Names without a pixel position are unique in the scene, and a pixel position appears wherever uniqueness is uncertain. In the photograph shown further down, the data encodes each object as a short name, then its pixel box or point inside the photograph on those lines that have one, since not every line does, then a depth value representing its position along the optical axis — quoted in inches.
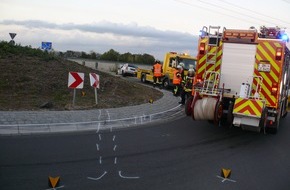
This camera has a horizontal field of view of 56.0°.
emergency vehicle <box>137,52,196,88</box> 667.4
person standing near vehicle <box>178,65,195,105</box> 427.2
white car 984.0
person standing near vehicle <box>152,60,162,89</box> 689.0
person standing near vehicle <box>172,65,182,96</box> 516.4
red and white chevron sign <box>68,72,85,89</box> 357.9
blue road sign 774.6
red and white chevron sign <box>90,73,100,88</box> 385.1
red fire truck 289.0
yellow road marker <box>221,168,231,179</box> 191.5
